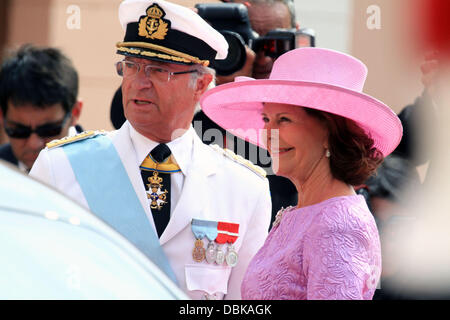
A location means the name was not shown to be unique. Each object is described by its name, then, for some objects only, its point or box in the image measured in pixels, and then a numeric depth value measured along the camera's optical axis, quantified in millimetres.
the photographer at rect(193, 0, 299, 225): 6477
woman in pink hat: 4117
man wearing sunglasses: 7090
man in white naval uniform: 5027
